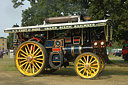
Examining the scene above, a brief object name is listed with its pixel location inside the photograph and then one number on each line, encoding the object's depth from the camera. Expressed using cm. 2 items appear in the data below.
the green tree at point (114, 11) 1496
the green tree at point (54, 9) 1748
